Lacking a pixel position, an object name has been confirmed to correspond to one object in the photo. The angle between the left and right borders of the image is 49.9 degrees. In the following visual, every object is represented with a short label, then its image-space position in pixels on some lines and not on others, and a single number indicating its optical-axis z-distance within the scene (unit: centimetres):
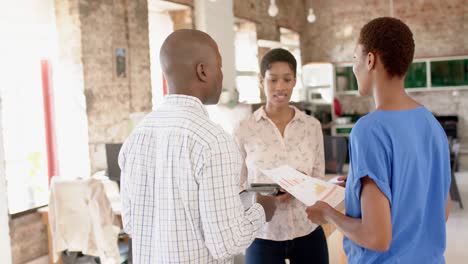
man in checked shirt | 138
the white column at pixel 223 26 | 769
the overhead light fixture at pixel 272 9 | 798
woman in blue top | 131
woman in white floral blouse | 214
